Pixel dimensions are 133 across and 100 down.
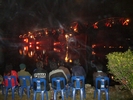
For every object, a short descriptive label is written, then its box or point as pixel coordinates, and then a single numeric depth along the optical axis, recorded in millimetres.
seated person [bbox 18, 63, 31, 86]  6715
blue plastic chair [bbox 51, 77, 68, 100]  5820
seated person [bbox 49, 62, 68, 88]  5918
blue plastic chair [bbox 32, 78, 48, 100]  5750
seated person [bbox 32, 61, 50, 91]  5918
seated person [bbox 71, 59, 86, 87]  6527
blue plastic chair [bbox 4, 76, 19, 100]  6461
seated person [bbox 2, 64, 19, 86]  6523
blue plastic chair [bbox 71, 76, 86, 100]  6121
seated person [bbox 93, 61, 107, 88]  6258
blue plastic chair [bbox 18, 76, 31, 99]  6516
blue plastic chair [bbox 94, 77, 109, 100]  5984
